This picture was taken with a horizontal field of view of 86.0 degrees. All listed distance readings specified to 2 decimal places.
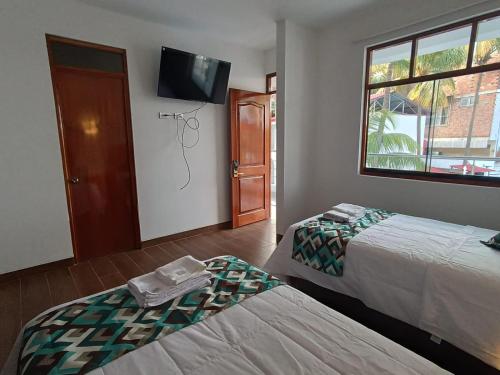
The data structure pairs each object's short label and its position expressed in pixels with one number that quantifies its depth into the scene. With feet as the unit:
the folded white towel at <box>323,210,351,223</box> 8.06
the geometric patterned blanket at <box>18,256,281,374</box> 3.01
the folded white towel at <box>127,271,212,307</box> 4.03
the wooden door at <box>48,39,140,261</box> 9.35
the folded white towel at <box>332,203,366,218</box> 8.56
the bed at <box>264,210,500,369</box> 4.74
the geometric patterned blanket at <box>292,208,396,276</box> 6.66
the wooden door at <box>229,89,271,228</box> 13.29
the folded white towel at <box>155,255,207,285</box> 4.40
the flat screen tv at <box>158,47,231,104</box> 10.48
